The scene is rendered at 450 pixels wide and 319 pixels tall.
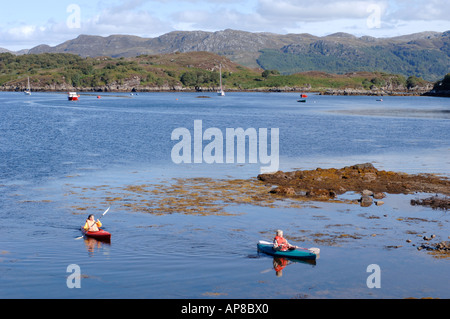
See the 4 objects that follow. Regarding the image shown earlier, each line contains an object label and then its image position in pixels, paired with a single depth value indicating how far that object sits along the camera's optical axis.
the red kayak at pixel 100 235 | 36.22
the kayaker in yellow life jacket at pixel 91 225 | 36.38
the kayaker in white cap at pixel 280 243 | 32.94
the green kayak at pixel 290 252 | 32.10
